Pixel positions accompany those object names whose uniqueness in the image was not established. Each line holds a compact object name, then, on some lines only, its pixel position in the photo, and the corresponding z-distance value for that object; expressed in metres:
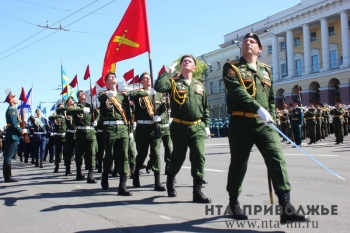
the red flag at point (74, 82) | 13.49
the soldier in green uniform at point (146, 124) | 8.07
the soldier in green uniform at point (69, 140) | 11.91
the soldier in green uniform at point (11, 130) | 11.38
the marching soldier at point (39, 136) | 16.15
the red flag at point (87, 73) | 11.69
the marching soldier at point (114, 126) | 7.98
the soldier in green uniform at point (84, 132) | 10.35
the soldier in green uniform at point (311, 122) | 21.20
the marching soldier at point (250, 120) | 4.83
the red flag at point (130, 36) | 8.98
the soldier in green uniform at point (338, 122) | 19.62
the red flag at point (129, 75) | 12.06
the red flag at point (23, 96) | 13.83
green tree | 69.56
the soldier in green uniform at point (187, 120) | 6.71
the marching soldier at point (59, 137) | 13.51
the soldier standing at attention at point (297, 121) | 19.23
